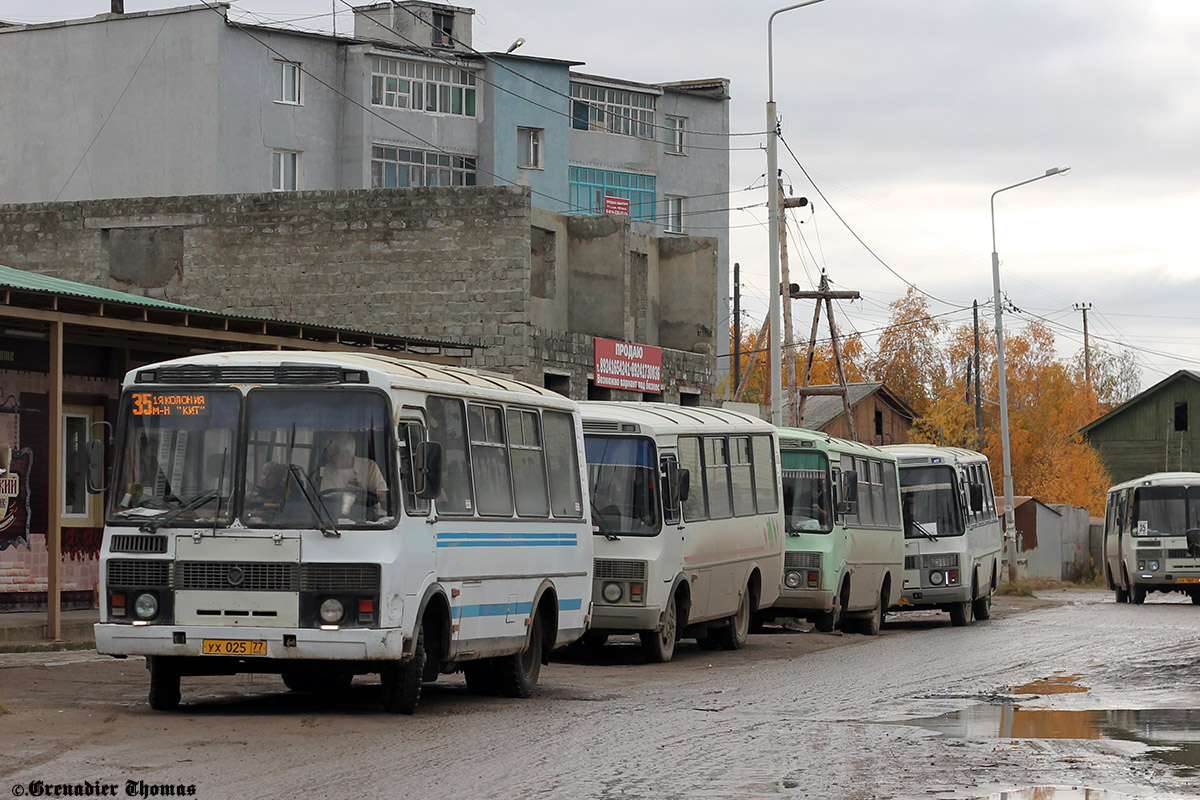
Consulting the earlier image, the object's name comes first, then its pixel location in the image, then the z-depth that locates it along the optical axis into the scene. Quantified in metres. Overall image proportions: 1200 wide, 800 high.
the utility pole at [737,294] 66.64
